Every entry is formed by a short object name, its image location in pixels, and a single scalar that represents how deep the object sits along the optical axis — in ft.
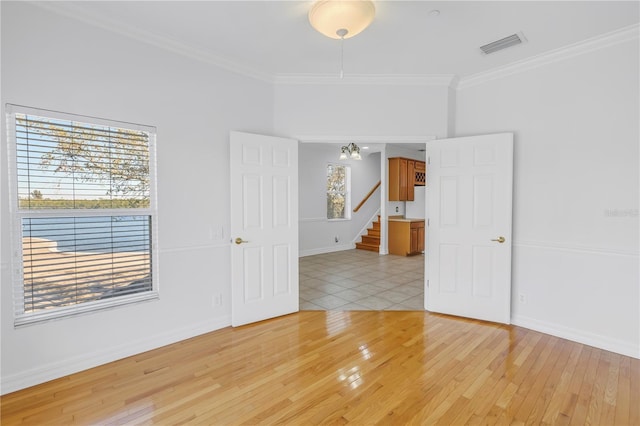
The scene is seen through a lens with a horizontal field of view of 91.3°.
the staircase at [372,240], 26.58
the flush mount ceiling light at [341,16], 6.99
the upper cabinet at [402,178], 25.39
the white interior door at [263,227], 10.83
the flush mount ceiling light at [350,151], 22.59
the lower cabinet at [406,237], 24.29
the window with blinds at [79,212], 7.43
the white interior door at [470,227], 10.89
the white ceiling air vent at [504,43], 9.19
